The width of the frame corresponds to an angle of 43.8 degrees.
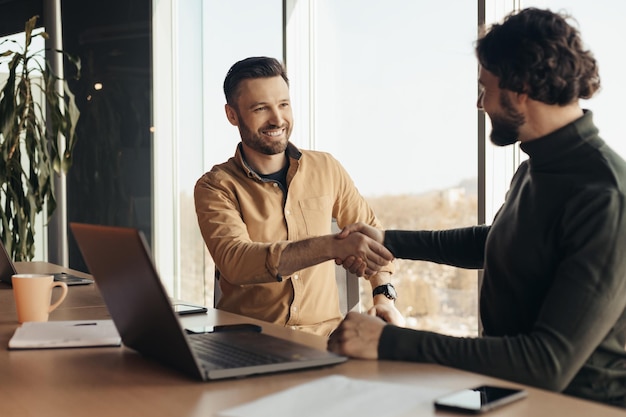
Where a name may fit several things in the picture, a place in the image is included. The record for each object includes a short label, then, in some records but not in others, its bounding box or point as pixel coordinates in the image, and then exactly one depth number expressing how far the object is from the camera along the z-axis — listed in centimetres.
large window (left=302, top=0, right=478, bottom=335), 340
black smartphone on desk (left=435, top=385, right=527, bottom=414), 110
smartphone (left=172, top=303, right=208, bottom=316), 206
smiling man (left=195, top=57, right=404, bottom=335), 235
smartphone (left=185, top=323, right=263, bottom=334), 168
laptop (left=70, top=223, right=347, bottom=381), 127
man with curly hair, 143
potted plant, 498
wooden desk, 114
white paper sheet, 109
